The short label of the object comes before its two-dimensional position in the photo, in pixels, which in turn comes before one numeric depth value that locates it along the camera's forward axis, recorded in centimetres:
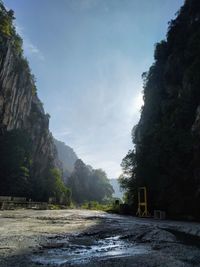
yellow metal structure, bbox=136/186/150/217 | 2711
